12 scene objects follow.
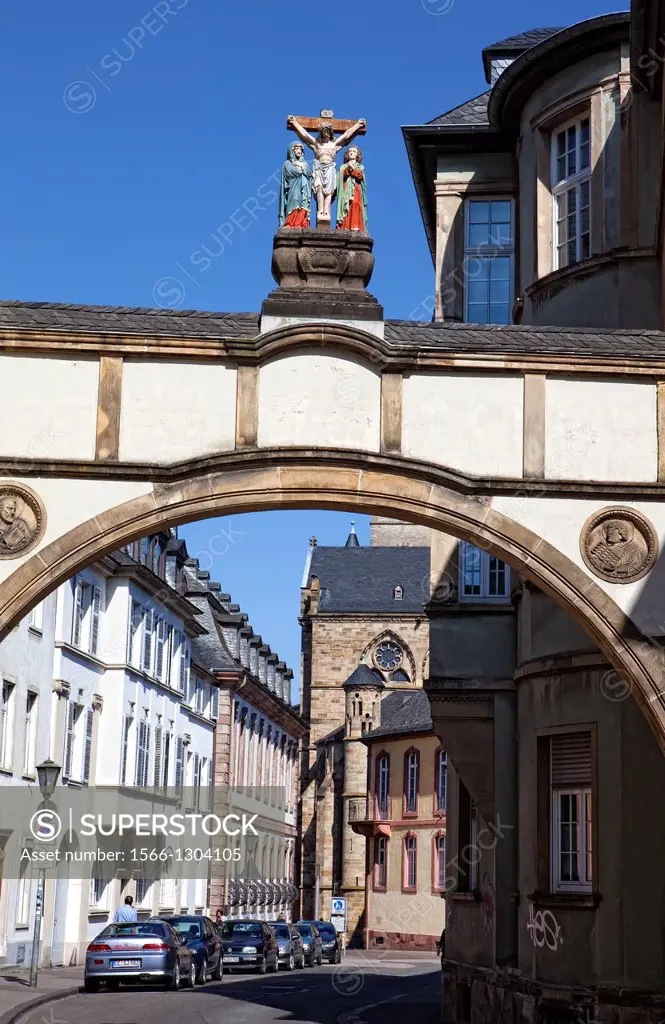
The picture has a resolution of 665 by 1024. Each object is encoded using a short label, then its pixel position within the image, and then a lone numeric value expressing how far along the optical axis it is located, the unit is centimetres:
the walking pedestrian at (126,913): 3459
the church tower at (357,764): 8031
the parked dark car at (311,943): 4909
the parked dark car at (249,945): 4056
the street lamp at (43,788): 2869
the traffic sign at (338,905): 5453
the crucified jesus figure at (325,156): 1608
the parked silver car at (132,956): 2912
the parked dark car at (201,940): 3353
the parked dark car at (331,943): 5325
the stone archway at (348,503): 1495
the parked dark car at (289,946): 4469
